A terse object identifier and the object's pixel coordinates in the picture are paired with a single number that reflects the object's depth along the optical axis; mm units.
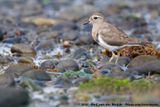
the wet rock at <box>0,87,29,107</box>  8987
